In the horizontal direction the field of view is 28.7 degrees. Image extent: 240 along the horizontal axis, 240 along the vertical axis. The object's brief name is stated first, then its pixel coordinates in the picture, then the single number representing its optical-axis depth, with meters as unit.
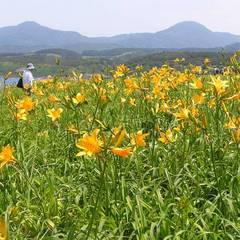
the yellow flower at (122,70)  6.05
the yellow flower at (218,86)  2.65
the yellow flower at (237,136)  2.49
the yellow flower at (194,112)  3.07
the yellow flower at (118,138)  1.53
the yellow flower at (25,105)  3.53
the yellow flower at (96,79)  4.32
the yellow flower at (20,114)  3.58
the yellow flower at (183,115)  2.94
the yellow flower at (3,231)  1.19
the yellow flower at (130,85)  4.75
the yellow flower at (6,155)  2.18
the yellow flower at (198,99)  3.50
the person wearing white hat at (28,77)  12.25
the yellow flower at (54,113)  3.69
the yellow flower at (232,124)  2.82
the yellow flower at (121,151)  1.55
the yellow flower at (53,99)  3.59
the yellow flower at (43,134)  4.40
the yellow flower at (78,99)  3.13
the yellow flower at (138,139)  2.71
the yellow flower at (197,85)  3.04
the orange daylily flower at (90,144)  1.63
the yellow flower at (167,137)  3.18
